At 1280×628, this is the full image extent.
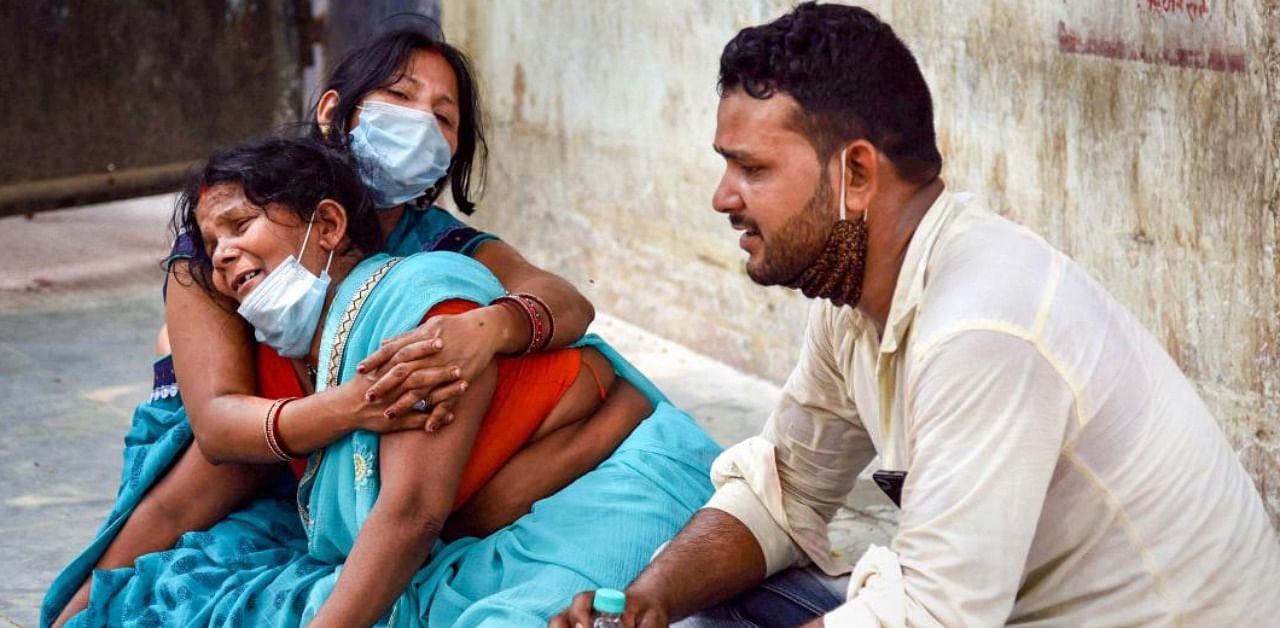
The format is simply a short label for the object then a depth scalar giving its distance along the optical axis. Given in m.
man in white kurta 2.27
